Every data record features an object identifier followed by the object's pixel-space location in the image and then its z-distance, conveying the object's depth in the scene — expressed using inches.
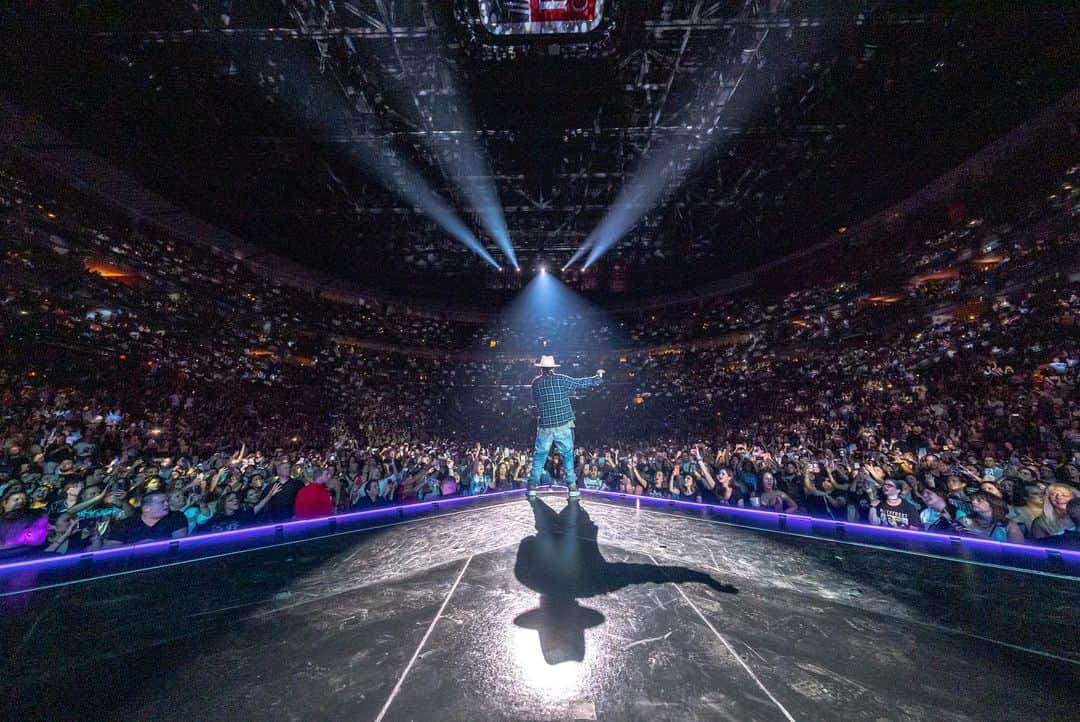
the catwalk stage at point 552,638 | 53.7
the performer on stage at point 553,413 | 161.2
